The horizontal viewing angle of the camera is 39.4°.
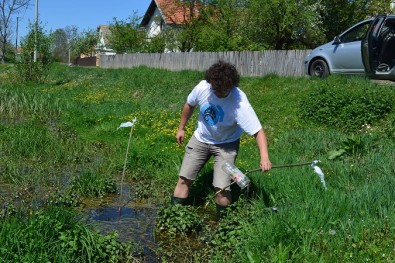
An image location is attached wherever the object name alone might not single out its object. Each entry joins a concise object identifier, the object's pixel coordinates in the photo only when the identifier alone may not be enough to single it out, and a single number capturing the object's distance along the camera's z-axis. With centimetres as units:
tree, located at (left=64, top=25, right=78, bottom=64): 7578
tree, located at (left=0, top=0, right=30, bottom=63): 6678
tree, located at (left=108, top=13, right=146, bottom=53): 3712
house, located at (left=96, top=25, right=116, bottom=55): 5748
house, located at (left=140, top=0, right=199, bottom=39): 3200
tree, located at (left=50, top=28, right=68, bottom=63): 8022
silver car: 1313
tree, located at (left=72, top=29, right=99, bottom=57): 6781
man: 529
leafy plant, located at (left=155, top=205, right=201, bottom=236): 537
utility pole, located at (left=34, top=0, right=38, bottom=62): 2659
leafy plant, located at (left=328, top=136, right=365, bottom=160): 751
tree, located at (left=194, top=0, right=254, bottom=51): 2544
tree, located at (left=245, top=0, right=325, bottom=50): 2214
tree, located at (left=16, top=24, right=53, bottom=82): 2617
